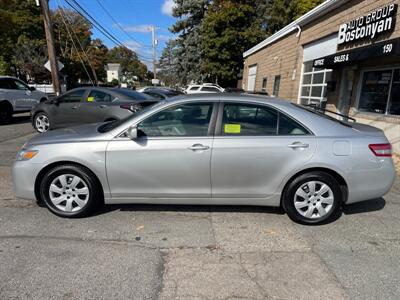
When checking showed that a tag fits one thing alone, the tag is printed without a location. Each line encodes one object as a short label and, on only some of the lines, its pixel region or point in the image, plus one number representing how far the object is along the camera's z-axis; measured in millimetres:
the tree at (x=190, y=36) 35719
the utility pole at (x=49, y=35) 14109
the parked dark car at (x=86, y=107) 7922
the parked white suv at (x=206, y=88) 21906
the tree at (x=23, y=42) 30814
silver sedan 3502
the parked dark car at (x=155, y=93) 13458
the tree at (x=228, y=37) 28391
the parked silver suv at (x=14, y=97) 11312
